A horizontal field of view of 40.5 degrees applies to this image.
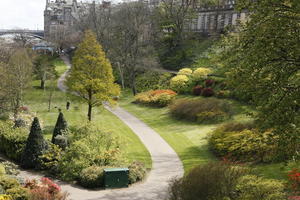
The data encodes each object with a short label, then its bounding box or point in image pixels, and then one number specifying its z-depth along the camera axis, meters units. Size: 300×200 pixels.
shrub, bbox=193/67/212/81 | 43.84
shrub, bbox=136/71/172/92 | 48.19
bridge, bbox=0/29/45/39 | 109.15
